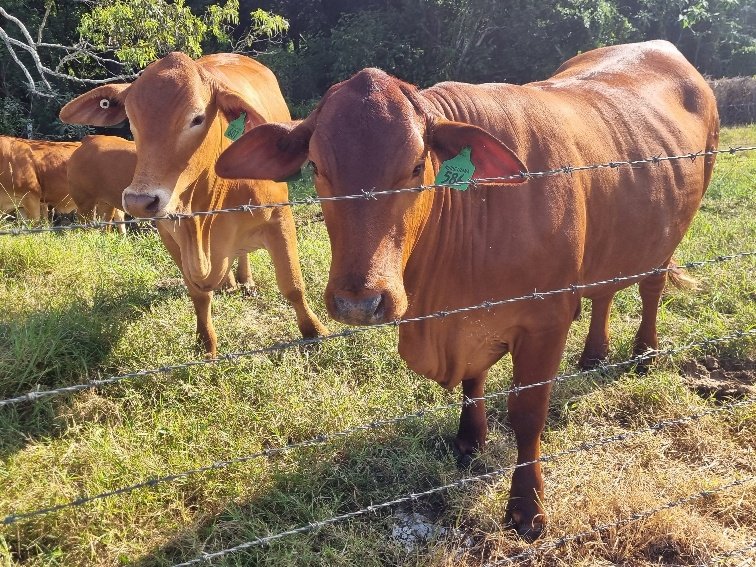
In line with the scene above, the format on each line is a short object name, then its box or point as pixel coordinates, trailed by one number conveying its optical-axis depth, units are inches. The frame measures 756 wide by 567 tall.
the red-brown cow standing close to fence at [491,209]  79.0
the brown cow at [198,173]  124.3
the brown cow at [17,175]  310.8
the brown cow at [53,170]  319.0
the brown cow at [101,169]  272.5
